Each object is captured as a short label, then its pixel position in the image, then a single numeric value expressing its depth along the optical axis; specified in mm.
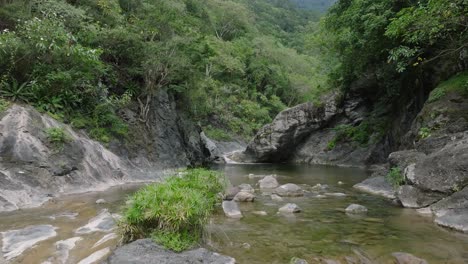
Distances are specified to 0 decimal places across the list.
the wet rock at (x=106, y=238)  6799
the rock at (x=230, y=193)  11726
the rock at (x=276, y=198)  12159
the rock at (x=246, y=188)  13060
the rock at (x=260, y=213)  9922
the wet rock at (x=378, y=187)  13084
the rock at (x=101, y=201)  10525
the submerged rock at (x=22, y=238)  6496
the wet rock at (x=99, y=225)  7684
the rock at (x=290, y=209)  10242
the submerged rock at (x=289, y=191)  13219
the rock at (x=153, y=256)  5480
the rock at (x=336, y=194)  13210
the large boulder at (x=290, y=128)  30844
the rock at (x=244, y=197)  11741
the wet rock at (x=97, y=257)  6062
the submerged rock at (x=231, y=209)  9595
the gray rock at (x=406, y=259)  6410
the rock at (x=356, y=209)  10234
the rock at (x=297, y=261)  6211
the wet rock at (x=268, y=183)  15358
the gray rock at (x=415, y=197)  10094
